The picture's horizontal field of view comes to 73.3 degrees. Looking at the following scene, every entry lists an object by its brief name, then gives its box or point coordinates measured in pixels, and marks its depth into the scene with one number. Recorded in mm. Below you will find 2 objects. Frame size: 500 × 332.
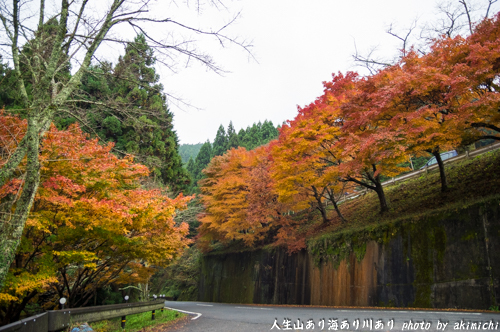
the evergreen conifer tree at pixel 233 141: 56656
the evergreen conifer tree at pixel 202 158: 57356
